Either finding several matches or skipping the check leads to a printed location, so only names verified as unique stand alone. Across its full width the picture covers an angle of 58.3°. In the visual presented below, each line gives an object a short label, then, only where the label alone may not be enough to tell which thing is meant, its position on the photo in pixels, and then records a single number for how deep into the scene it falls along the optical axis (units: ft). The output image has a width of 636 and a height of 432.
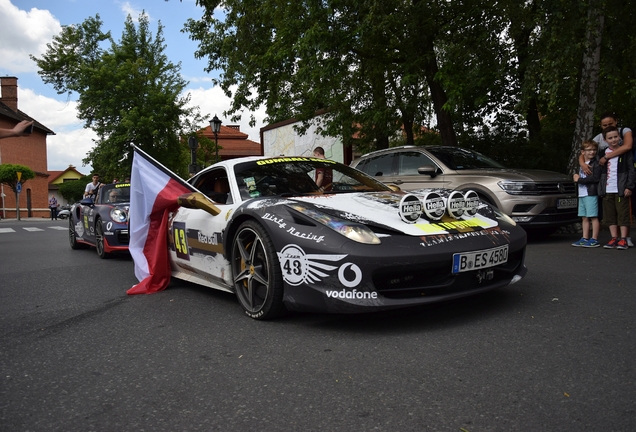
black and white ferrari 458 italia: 11.53
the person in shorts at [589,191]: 24.56
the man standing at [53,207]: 146.10
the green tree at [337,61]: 41.24
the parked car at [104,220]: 27.71
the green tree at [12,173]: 147.54
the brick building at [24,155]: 176.28
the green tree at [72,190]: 275.39
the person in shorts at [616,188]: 23.44
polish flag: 18.01
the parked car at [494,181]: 26.73
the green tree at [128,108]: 115.24
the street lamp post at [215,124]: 71.05
